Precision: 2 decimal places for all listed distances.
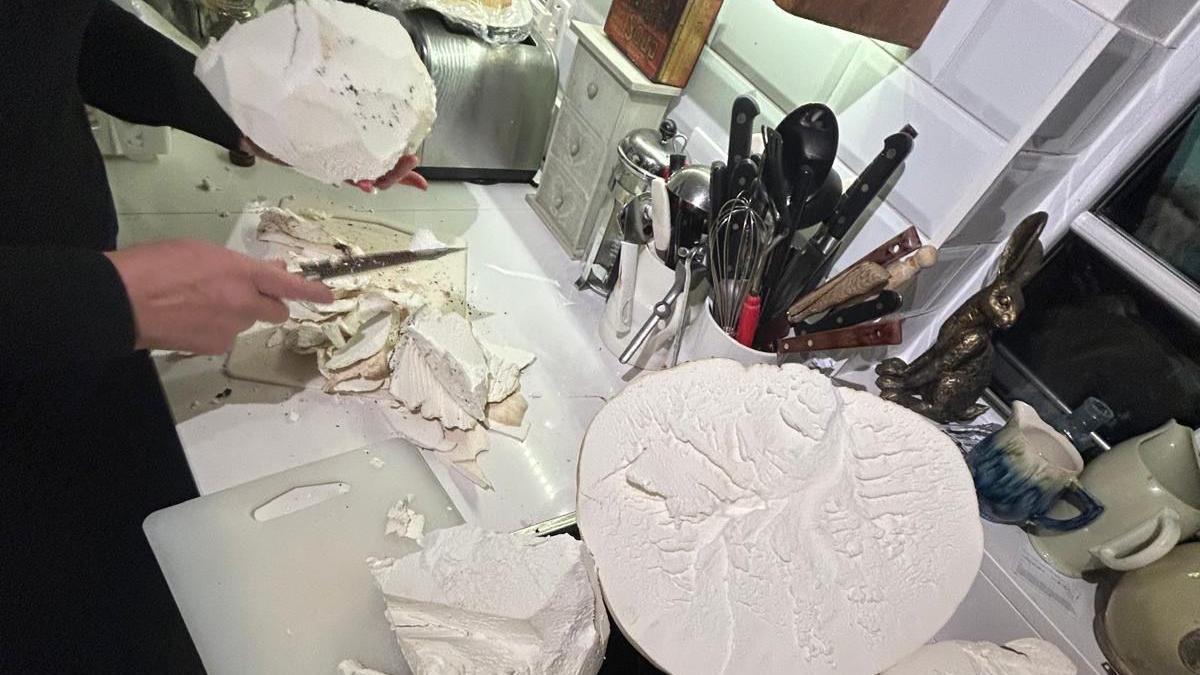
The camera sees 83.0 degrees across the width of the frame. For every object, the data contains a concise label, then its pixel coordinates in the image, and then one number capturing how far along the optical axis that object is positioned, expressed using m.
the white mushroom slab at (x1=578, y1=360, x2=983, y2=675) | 0.50
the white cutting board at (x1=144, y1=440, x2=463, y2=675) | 0.59
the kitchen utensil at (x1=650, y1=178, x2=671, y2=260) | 0.78
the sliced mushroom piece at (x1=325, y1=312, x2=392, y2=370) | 0.78
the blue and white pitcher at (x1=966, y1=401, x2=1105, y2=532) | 0.64
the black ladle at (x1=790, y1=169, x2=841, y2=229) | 0.76
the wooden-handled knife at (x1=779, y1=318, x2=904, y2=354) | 0.66
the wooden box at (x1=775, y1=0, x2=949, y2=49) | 0.66
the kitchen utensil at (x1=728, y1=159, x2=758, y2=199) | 0.73
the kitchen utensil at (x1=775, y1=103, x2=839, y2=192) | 0.73
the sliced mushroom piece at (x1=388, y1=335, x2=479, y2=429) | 0.77
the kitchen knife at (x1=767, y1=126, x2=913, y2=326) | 0.71
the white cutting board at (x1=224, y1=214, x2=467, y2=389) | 0.77
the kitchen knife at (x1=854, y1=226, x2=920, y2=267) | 0.72
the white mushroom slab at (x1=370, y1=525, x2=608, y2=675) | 0.53
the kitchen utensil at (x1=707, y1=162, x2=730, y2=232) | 0.76
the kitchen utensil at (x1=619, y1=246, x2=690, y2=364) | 0.82
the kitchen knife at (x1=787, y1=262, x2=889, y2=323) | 0.69
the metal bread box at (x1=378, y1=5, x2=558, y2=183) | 1.05
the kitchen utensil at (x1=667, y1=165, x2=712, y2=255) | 0.80
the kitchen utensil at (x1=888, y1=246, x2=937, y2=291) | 0.67
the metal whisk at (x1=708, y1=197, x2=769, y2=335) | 0.73
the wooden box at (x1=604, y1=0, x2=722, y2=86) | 0.93
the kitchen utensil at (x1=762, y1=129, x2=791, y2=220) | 0.73
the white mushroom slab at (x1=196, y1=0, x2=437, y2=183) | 0.67
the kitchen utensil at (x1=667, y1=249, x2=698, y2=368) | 0.81
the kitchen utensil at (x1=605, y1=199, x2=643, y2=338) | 0.86
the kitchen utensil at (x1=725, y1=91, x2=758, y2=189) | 0.78
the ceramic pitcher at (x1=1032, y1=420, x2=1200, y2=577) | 0.59
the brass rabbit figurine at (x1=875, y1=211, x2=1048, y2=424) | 0.68
